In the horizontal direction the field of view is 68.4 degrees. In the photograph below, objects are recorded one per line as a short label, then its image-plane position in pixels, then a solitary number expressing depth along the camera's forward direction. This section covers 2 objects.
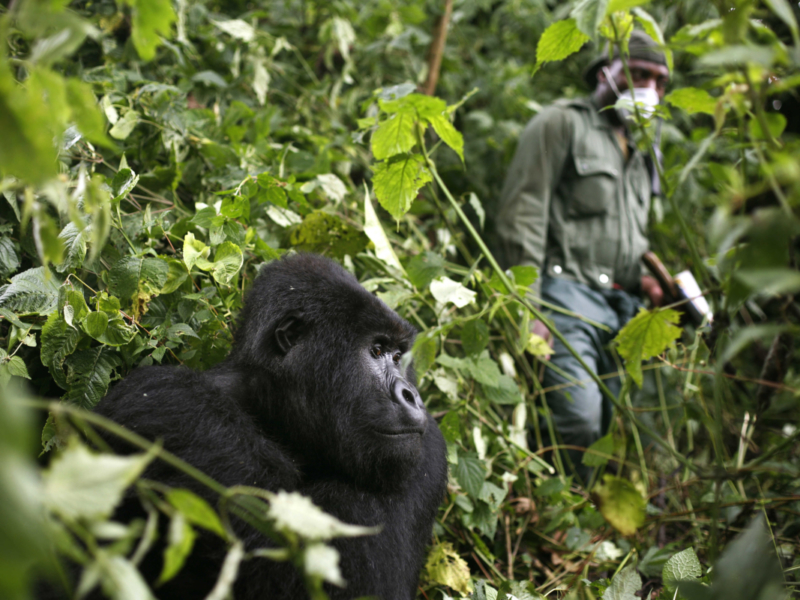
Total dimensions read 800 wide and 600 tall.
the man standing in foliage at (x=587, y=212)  3.97
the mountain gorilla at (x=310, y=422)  1.59
